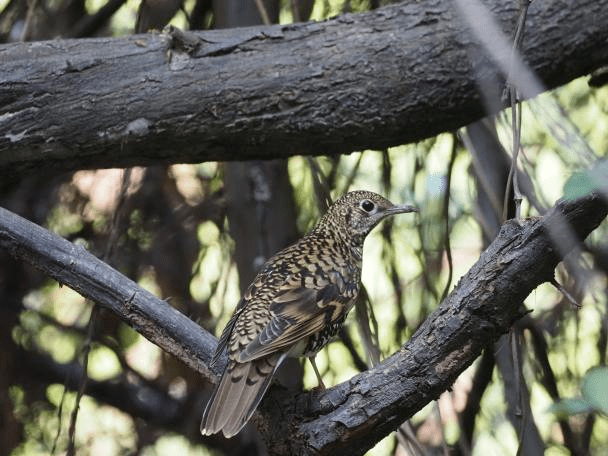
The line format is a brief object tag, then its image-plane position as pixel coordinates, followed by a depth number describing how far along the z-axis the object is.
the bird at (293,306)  5.08
